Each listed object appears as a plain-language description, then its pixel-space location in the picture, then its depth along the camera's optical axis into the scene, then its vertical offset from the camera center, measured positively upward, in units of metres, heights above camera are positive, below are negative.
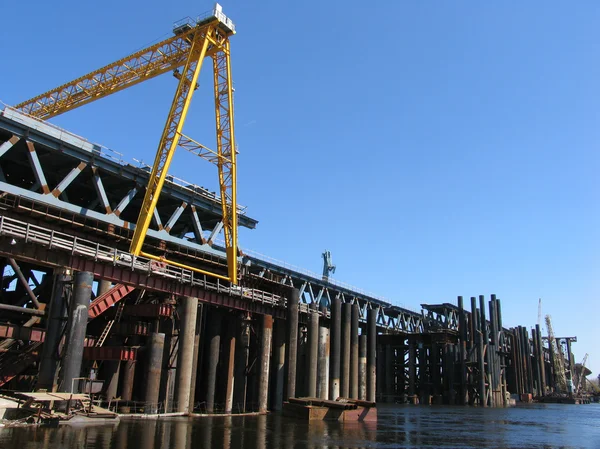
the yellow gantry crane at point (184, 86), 57.25 +31.10
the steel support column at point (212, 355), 46.84 +2.74
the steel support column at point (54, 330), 35.59 +3.31
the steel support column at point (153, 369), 39.62 +1.17
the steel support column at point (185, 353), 41.59 +2.51
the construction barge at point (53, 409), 30.41 -1.45
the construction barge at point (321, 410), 45.28 -1.39
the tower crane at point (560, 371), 177.80 +9.25
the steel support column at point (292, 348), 51.88 +3.94
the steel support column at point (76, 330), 34.75 +3.25
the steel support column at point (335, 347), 57.25 +4.56
